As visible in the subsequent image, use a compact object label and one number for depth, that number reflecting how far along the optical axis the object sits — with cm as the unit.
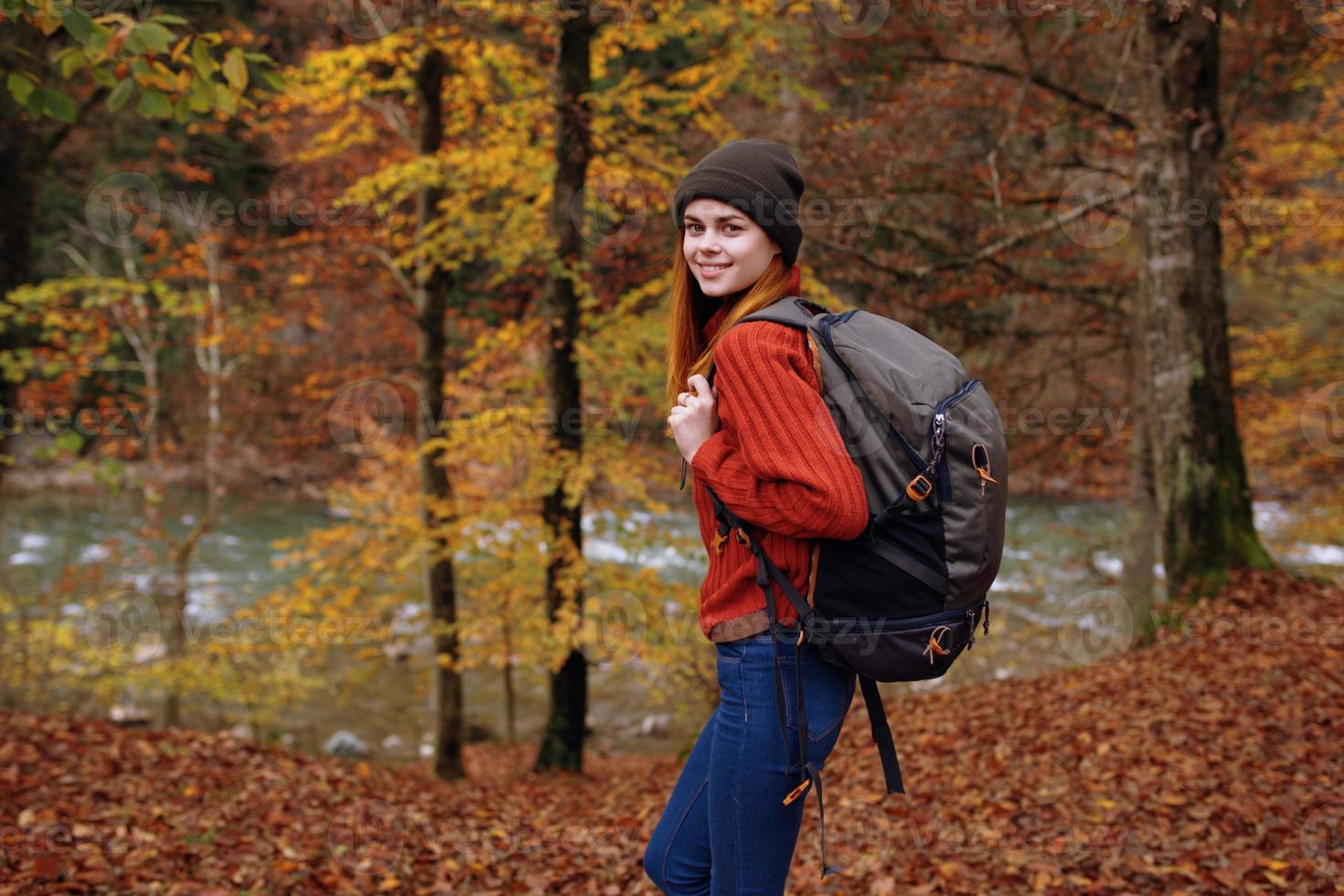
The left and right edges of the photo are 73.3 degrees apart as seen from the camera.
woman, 181
